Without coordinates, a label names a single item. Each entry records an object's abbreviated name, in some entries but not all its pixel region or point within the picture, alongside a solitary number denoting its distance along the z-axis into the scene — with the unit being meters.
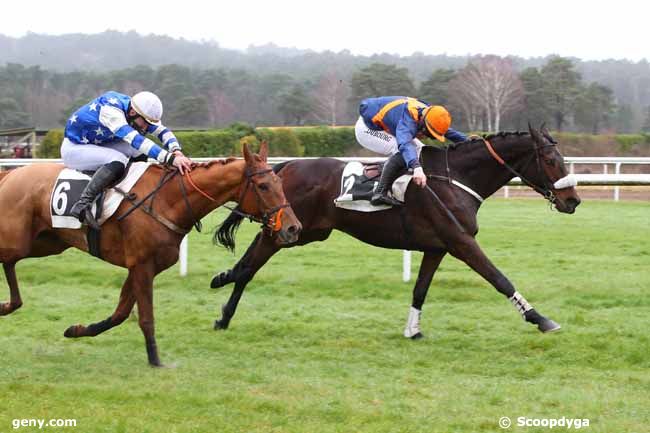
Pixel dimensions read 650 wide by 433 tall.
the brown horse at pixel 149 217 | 10.52
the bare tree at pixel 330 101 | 77.19
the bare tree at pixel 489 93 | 73.06
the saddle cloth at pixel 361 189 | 13.04
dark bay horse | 12.84
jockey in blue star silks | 10.91
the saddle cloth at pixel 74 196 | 11.07
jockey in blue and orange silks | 12.59
